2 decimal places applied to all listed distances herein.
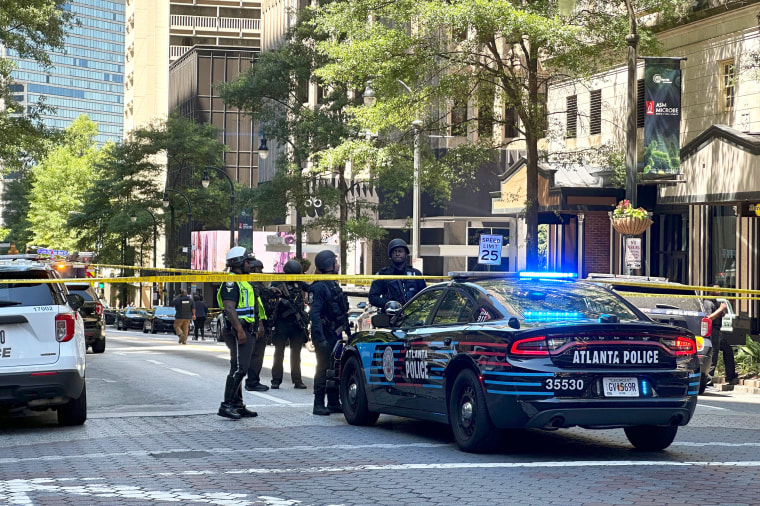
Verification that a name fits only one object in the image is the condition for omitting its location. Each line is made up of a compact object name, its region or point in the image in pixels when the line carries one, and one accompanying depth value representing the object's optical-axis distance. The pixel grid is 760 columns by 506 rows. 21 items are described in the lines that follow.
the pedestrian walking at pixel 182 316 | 38.84
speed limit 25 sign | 31.02
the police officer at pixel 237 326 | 13.49
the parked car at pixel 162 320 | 56.44
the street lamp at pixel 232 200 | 53.06
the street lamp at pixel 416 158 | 31.61
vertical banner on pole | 29.41
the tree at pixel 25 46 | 37.56
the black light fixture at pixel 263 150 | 51.74
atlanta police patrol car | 9.95
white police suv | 12.40
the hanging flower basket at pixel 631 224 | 27.20
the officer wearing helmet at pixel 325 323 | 14.10
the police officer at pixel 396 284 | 14.41
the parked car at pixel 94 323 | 30.38
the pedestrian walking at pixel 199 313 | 46.19
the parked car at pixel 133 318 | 62.25
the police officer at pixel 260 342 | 17.73
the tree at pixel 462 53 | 28.73
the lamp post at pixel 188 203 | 67.12
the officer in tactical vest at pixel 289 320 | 18.22
